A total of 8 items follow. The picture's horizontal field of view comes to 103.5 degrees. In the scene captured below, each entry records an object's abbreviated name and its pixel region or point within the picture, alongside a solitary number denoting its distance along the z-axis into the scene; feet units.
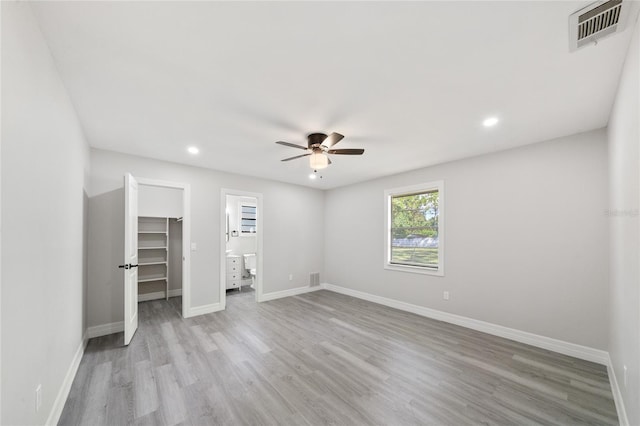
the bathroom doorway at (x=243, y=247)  16.98
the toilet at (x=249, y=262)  20.99
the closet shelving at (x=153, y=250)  17.42
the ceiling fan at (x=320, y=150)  9.36
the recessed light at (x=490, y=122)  8.52
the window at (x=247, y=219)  21.98
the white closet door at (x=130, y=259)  10.36
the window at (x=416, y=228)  14.01
